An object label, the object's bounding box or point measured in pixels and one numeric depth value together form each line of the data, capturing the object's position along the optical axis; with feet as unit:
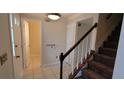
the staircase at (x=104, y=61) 4.52
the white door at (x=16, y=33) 4.68
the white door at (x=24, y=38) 7.04
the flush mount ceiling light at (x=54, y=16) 6.14
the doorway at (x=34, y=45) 10.13
